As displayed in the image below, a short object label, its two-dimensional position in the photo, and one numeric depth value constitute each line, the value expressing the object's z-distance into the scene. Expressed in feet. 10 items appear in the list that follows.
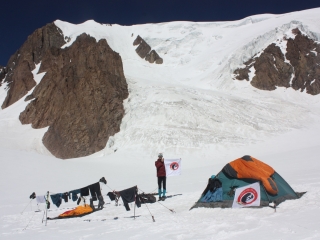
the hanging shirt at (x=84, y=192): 35.05
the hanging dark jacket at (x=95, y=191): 34.99
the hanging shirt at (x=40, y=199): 36.20
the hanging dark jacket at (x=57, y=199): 37.11
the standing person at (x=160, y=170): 35.96
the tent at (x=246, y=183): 25.16
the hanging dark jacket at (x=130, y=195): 28.24
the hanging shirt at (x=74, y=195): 36.94
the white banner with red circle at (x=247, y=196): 23.20
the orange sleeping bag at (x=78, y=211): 31.51
